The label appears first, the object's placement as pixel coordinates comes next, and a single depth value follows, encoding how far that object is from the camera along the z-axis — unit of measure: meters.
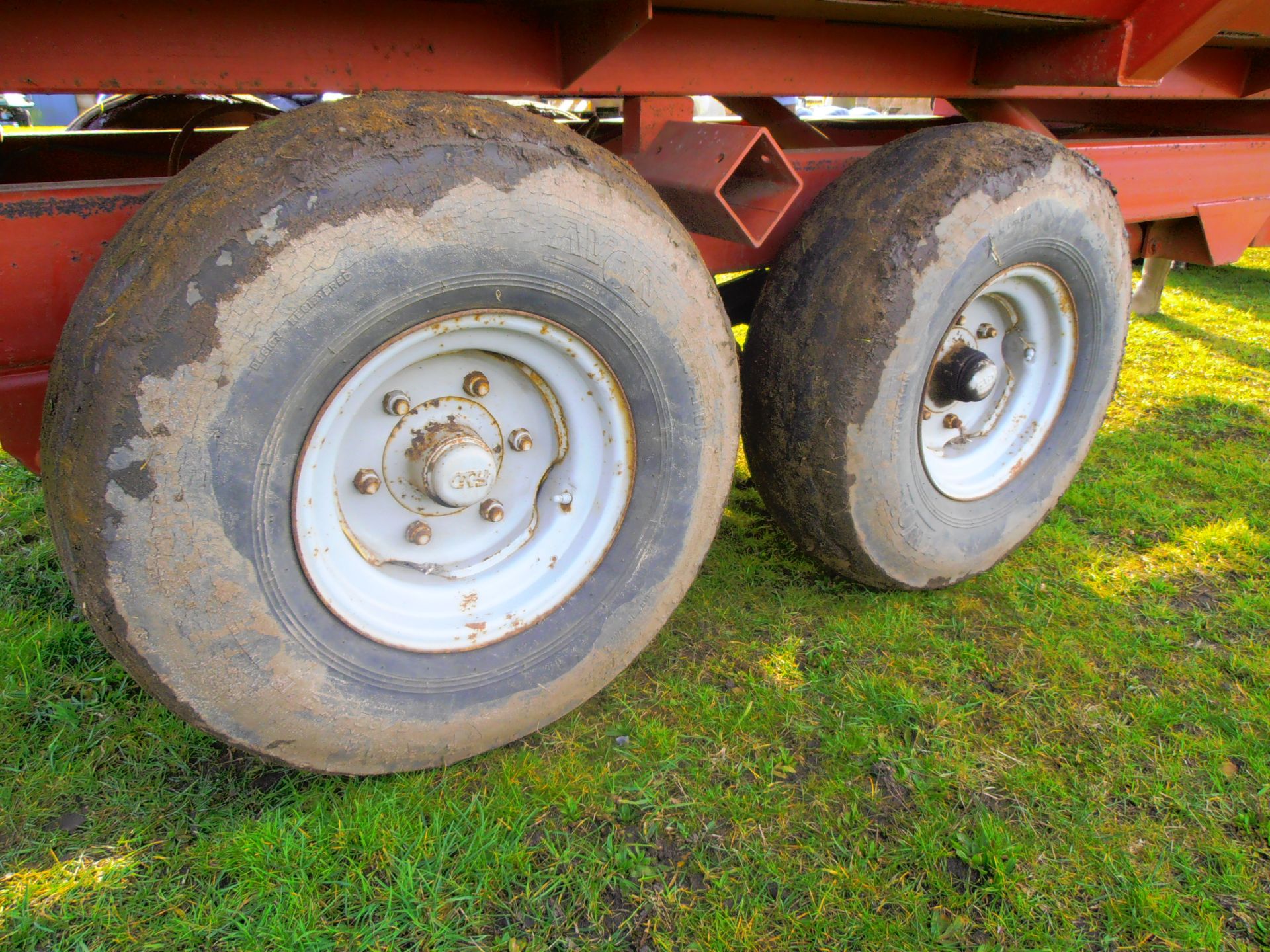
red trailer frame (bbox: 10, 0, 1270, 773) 1.41
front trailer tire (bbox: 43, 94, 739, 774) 1.36
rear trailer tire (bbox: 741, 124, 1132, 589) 2.11
